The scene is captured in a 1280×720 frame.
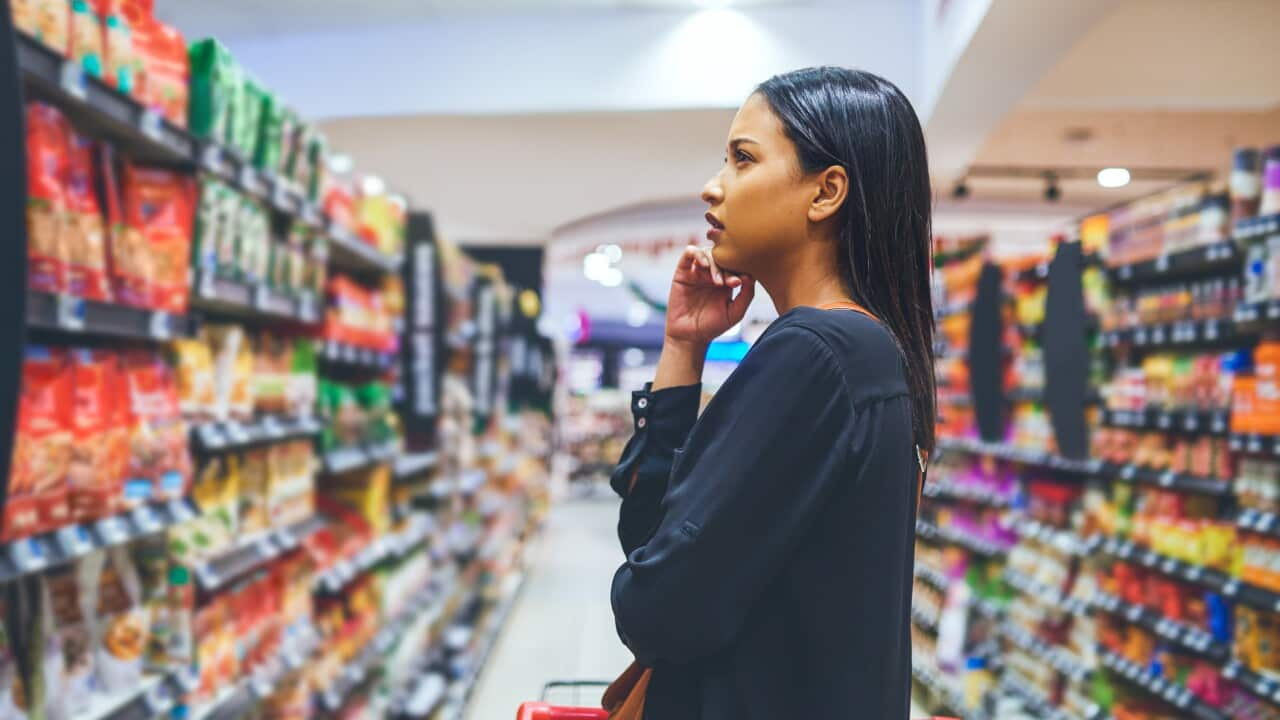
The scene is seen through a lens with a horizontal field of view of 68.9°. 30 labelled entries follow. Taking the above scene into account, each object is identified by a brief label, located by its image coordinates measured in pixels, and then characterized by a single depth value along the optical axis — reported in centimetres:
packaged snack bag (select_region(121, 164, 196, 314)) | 195
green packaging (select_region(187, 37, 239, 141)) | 220
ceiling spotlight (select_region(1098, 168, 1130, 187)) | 625
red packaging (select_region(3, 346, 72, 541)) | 159
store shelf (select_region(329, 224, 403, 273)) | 331
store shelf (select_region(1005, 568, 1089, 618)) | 461
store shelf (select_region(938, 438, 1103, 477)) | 456
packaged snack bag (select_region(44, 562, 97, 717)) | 180
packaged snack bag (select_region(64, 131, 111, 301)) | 173
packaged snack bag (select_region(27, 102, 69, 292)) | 163
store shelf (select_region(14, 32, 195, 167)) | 154
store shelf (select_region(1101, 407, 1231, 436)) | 363
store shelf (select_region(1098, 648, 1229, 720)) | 373
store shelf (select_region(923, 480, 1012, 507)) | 558
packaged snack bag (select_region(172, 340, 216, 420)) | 226
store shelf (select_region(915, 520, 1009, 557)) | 561
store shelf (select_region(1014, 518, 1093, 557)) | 459
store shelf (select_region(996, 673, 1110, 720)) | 461
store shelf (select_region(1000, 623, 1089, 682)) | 462
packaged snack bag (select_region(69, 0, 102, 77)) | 173
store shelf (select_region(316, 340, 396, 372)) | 329
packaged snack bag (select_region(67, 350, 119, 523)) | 177
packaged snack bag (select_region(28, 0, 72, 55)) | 160
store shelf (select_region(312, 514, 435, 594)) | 332
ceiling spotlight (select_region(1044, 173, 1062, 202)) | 880
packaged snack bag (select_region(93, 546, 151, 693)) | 196
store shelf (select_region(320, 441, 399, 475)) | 334
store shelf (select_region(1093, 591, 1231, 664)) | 366
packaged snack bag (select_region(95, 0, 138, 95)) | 184
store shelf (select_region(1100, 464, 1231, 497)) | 373
